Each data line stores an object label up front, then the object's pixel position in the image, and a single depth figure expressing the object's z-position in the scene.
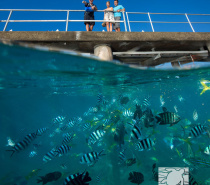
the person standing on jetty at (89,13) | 8.06
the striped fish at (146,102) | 5.81
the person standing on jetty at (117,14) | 8.46
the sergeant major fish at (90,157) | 4.32
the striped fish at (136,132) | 4.29
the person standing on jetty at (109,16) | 8.33
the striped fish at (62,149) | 4.85
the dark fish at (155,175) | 5.07
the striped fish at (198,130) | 4.57
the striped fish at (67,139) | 5.42
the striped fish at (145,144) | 4.23
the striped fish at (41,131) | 5.59
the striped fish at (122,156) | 5.00
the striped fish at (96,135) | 5.05
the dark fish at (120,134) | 6.02
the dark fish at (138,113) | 5.64
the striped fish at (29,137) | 5.02
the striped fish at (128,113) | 6.07
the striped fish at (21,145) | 4.97
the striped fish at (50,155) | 4.91
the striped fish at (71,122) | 6.41
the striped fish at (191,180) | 4.40
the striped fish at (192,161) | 4.53
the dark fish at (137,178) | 4.53
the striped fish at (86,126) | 6.25
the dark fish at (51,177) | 5.04
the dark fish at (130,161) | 5.11
